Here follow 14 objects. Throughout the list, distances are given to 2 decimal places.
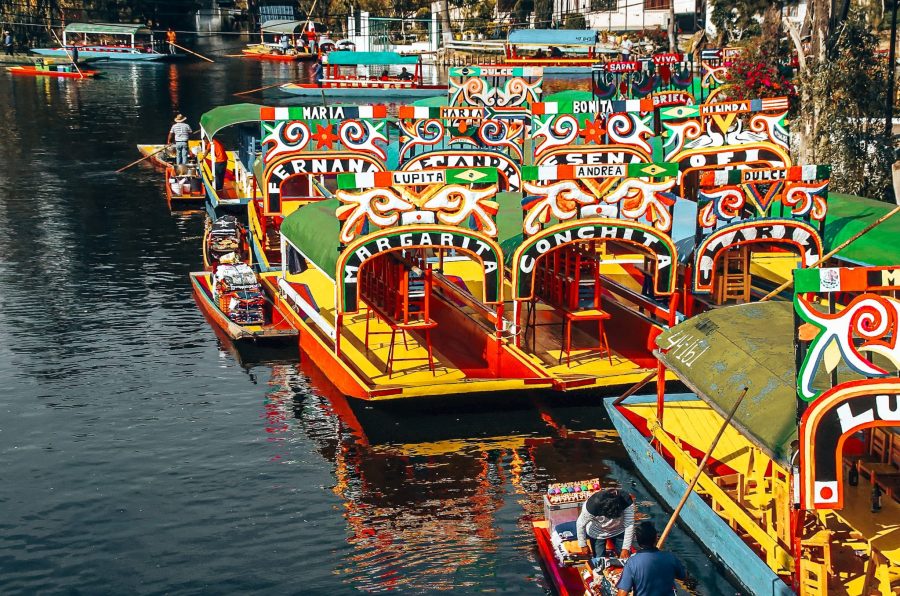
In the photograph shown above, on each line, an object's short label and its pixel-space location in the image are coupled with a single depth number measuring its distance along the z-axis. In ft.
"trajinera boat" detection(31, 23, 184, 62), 347.56
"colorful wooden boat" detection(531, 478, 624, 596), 54.80
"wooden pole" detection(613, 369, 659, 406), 71.00
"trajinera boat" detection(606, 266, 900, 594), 45.73
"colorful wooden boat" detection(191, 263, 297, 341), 97.86
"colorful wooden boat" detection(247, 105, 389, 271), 108.27
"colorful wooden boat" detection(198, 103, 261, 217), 139.64
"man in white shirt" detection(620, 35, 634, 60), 271.86
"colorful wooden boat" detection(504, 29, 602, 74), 261.24
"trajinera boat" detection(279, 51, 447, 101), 261.44
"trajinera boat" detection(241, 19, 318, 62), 382.42
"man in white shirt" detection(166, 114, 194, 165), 160.04
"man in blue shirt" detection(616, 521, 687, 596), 47.42
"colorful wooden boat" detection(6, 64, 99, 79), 312.71
